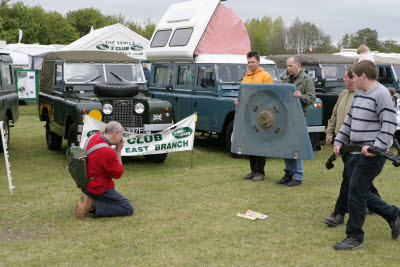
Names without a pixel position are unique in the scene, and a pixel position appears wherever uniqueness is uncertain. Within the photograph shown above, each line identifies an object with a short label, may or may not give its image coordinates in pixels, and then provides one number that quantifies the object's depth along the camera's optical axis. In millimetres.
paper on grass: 5792
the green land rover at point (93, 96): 8984
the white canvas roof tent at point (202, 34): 11337
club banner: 8742
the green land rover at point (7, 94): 10320
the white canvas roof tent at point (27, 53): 25125
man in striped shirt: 4402
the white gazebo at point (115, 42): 18906
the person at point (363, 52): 9109
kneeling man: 5668
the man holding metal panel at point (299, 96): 7270
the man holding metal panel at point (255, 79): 7629
